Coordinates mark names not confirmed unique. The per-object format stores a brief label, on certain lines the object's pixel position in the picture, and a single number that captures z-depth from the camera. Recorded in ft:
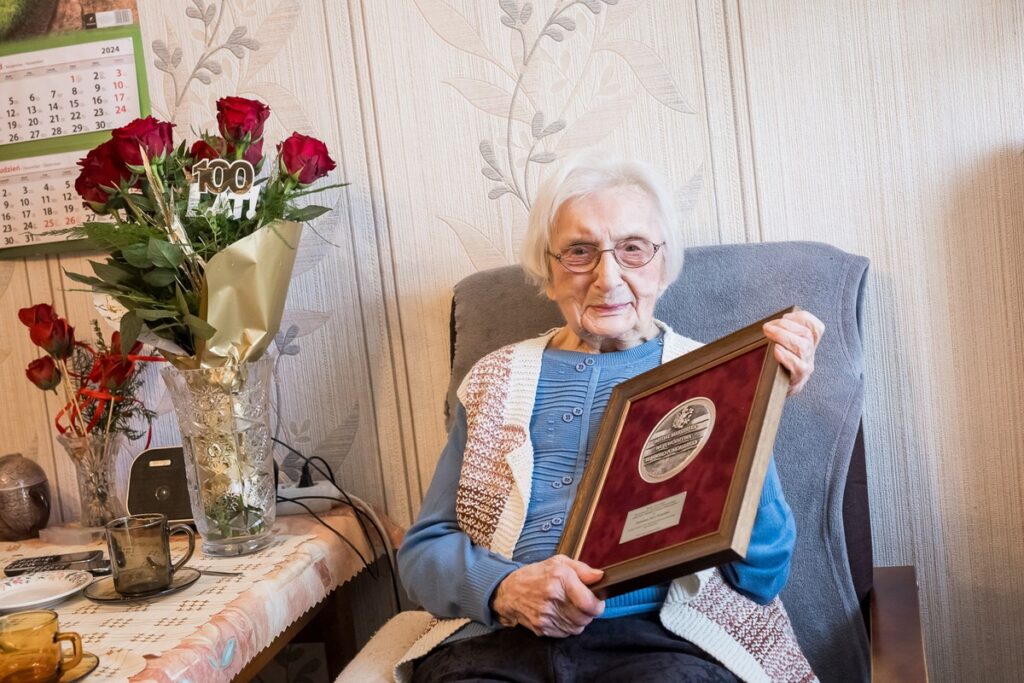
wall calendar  6.09
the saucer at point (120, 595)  4.30
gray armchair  4.46
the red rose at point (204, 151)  4.95
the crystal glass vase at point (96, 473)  5.67
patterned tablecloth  3.71
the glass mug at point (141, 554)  4.22
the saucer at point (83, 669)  3.45
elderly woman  3.86
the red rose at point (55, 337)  5.75
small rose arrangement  5.68
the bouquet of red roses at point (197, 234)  4.78
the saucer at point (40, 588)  4.33
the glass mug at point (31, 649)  3.28
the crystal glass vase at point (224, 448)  4.91
